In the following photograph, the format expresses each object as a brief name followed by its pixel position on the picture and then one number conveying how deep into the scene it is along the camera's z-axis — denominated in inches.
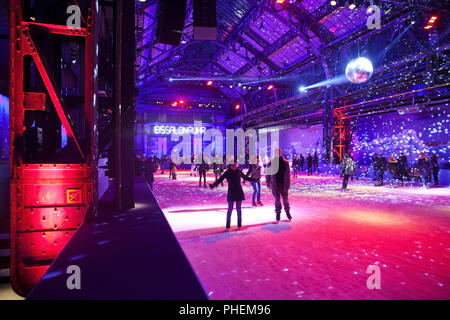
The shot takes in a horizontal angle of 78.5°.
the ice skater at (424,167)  466.6
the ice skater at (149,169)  424.2
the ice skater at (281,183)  226.8
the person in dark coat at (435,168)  504.6
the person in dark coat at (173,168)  646.0
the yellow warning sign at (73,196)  111.8
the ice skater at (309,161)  739.8
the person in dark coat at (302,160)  797.7
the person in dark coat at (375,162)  526.3
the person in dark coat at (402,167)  515.5
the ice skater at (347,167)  422.2
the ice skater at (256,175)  294.5
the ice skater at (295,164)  726.9
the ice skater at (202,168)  486.3
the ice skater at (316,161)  765.9
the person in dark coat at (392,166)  514.3
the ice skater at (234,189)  203.6
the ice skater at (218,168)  478.3
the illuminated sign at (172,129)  1101.7
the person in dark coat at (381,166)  515.5
